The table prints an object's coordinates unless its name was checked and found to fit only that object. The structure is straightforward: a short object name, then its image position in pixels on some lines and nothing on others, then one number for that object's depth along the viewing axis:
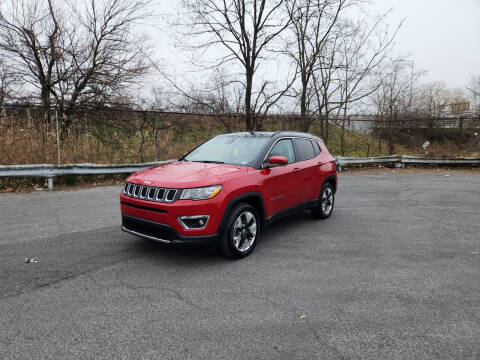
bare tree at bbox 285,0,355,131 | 15.53
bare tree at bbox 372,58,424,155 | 18.39
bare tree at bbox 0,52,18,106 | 11.16
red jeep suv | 3.93
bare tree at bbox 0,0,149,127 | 11.72
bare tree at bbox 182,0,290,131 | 13.77
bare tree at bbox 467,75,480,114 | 34.45
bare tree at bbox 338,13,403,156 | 17.30
